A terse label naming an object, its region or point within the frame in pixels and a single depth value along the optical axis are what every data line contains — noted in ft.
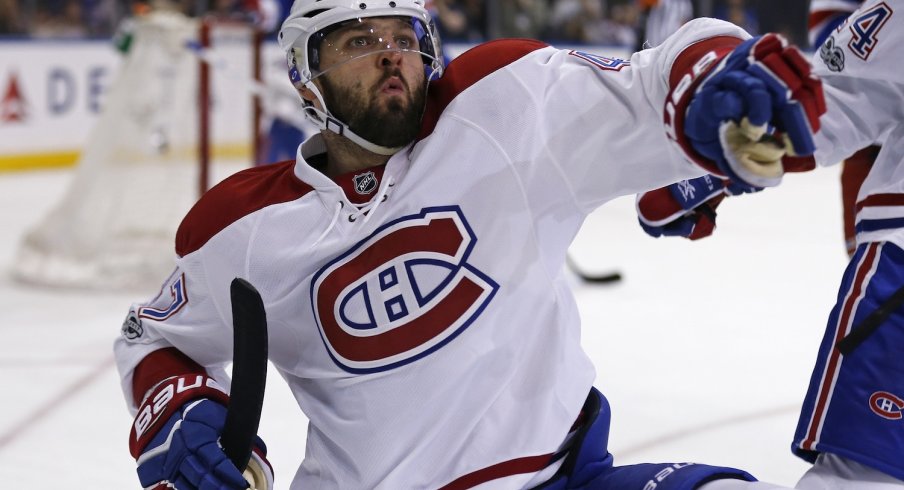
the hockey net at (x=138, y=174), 41.13
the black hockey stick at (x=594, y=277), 40.74
